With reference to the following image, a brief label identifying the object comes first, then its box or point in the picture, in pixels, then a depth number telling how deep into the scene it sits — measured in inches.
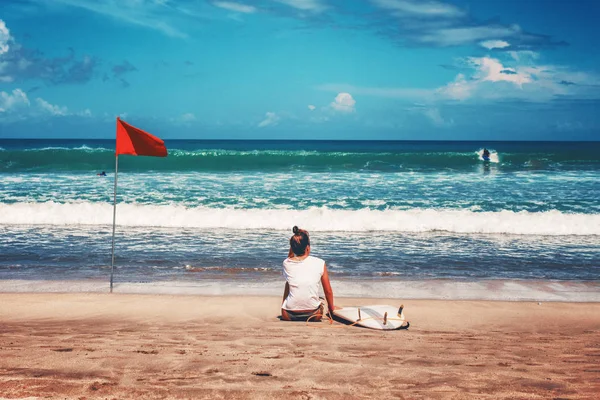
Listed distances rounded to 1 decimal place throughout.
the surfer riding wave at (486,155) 1561.0
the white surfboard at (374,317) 224.5
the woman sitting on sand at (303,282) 228.8
